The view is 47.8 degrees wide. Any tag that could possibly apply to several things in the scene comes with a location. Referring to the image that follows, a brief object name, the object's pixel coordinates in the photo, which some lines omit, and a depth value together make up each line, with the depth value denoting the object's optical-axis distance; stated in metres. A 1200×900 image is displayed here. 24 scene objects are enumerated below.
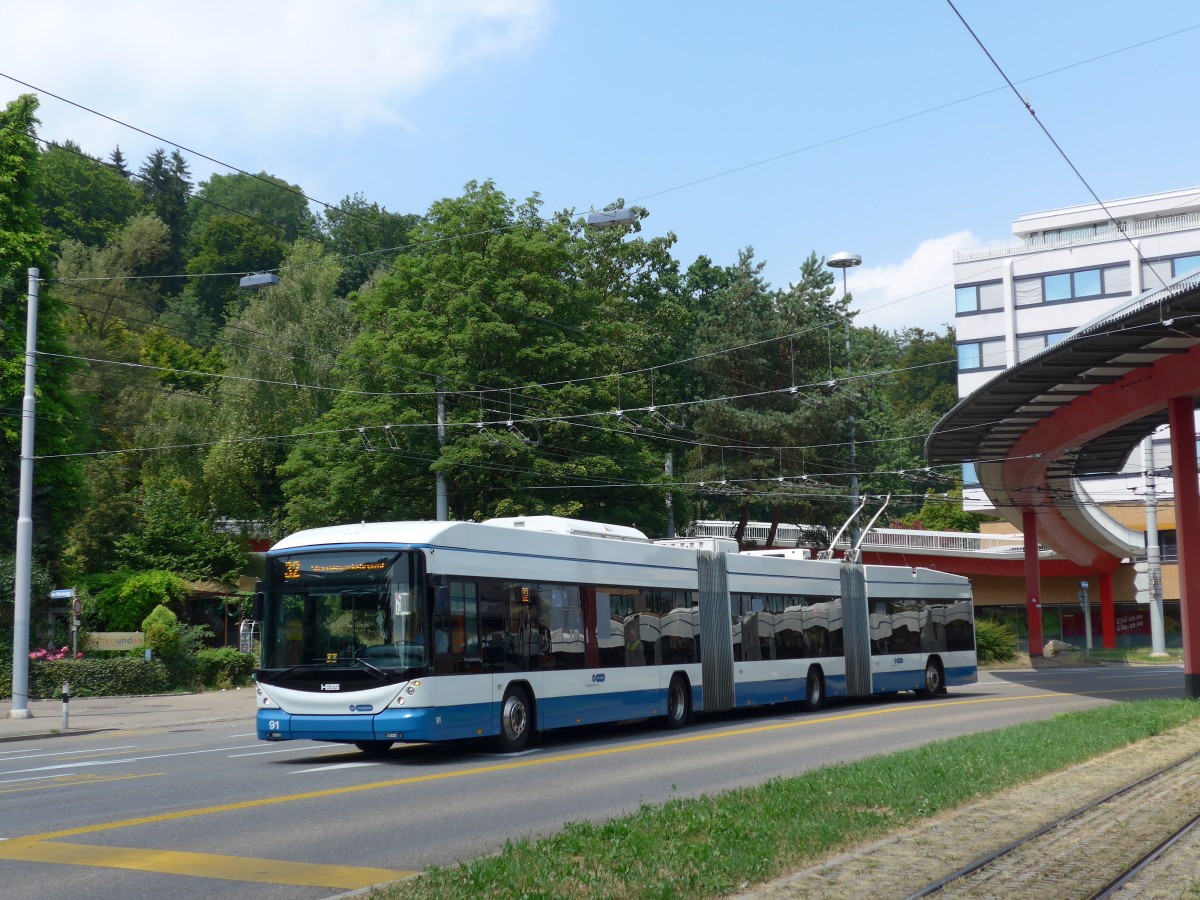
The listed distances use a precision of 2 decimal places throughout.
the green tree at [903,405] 56.62
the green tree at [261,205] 97.31
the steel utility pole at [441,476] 37.78
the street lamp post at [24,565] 28.97
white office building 75.69
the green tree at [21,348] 38.72
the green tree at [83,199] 83.56
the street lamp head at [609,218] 28.98
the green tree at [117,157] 103.49
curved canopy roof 22.67
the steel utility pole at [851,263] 51.84
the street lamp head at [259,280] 27.72
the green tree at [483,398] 41.16
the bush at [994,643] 53.12
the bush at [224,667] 39.94
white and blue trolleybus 16.48
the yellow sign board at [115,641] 38.38
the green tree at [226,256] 83.94
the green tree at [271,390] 56.50
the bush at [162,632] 38.19
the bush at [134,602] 41.91
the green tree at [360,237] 76.88
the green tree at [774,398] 51.47
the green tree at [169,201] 90.94
